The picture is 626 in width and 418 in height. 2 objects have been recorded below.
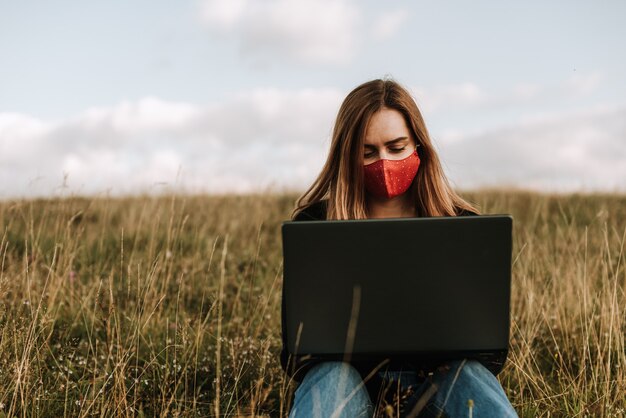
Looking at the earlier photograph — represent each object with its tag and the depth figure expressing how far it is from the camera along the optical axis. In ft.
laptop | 5.39
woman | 6.91
